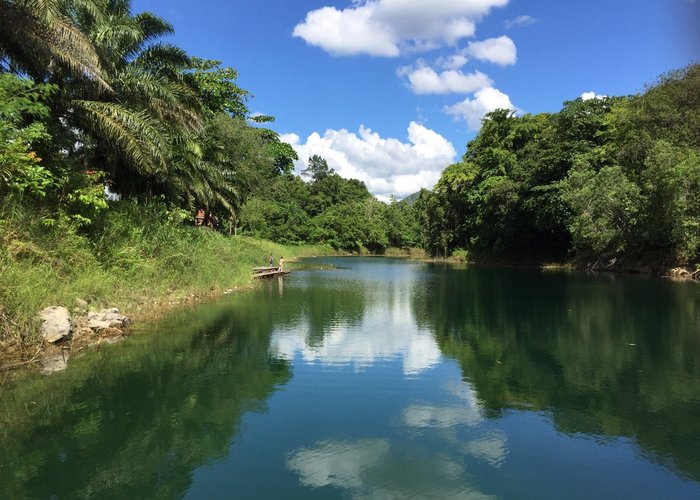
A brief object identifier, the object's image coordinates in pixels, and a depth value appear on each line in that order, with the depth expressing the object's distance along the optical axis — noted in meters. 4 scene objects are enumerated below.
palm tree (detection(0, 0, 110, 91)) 12.06
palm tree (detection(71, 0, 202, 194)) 15.18
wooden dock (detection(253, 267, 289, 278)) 30.56
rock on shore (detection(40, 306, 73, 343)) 10.20
